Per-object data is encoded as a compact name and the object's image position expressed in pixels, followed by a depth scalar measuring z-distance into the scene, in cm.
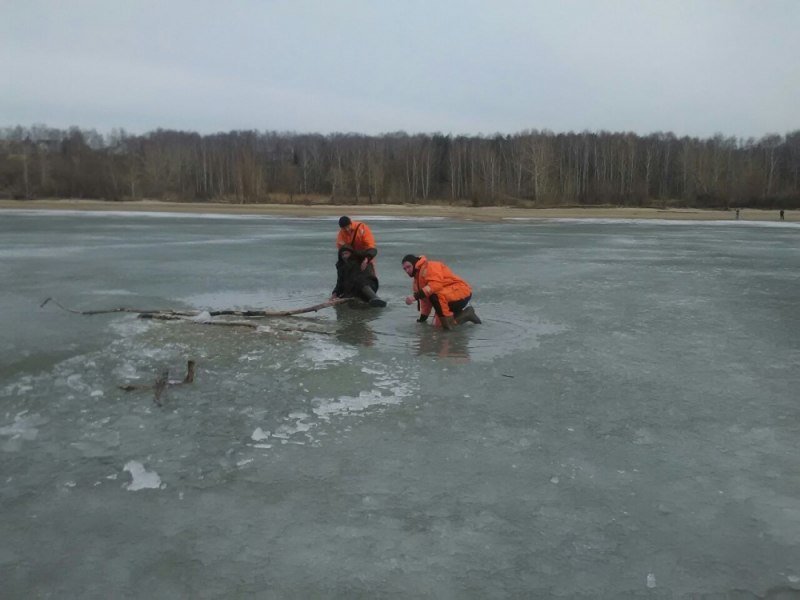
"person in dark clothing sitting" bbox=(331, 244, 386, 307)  973
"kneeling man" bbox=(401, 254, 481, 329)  774
